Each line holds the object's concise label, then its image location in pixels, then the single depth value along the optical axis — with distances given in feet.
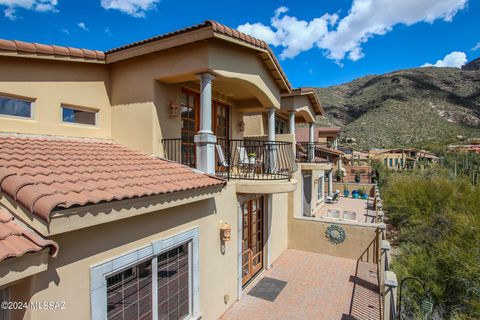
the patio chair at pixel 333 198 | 81.97
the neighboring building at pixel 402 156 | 175.83
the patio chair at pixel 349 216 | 59.93
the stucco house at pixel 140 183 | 12.07
